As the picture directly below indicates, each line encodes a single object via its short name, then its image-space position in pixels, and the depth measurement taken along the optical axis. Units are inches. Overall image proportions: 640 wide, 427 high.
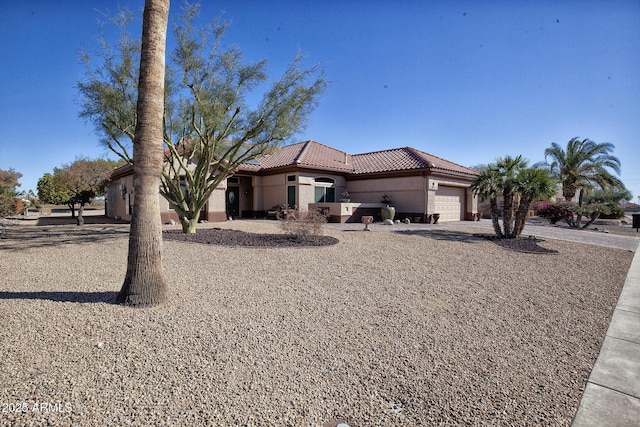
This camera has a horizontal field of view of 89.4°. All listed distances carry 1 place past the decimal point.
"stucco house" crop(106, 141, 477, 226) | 792.3
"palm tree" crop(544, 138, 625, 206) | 1032.2
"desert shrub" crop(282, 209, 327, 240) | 441.4
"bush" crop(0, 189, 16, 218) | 610.6
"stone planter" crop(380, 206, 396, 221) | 798.8
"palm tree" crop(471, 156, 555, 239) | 474.9
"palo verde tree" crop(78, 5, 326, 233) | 430.3
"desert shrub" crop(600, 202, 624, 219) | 858.3
